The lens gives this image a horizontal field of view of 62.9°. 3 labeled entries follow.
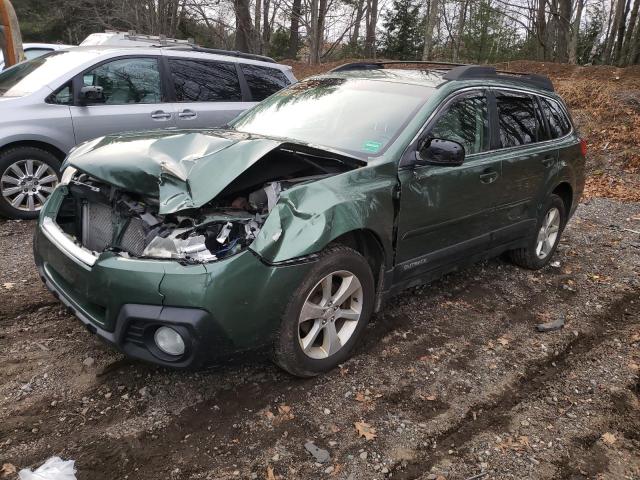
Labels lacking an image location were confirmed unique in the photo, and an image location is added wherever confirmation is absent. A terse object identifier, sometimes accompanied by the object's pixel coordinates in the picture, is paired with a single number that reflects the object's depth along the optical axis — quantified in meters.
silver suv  5.51
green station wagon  2.57
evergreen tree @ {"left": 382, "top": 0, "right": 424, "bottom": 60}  25.19
